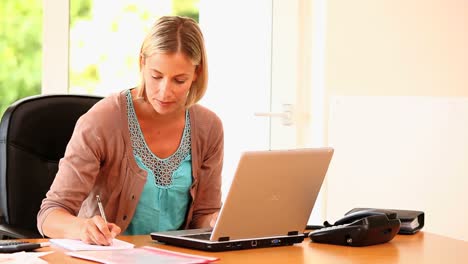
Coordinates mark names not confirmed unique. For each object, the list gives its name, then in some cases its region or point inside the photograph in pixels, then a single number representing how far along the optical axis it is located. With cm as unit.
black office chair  253
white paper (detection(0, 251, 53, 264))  196
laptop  213
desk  209
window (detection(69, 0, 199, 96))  350
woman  243
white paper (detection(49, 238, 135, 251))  211
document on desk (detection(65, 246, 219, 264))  200
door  374
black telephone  226
